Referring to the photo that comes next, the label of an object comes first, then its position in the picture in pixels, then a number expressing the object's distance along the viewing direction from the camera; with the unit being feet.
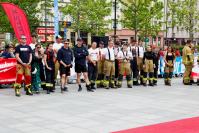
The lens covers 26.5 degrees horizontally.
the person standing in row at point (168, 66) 60.55
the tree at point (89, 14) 161.89
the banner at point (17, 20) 55.72
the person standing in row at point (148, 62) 58.18
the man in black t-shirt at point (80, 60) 50.65
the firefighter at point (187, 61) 61.57
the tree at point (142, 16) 160.35
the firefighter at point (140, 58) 58.23
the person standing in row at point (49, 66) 48.52
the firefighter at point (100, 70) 54.44
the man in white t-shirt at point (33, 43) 51.46
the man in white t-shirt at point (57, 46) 53.12
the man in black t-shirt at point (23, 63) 46.01
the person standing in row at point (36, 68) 48.08
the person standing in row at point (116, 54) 55.67
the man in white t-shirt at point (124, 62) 55.47
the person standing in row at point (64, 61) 49.19
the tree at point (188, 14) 194.87
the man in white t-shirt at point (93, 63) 52.54
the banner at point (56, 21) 72.18
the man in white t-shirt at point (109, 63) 53.72
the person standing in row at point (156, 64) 59.47
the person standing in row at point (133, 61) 57.93
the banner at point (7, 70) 53.93
